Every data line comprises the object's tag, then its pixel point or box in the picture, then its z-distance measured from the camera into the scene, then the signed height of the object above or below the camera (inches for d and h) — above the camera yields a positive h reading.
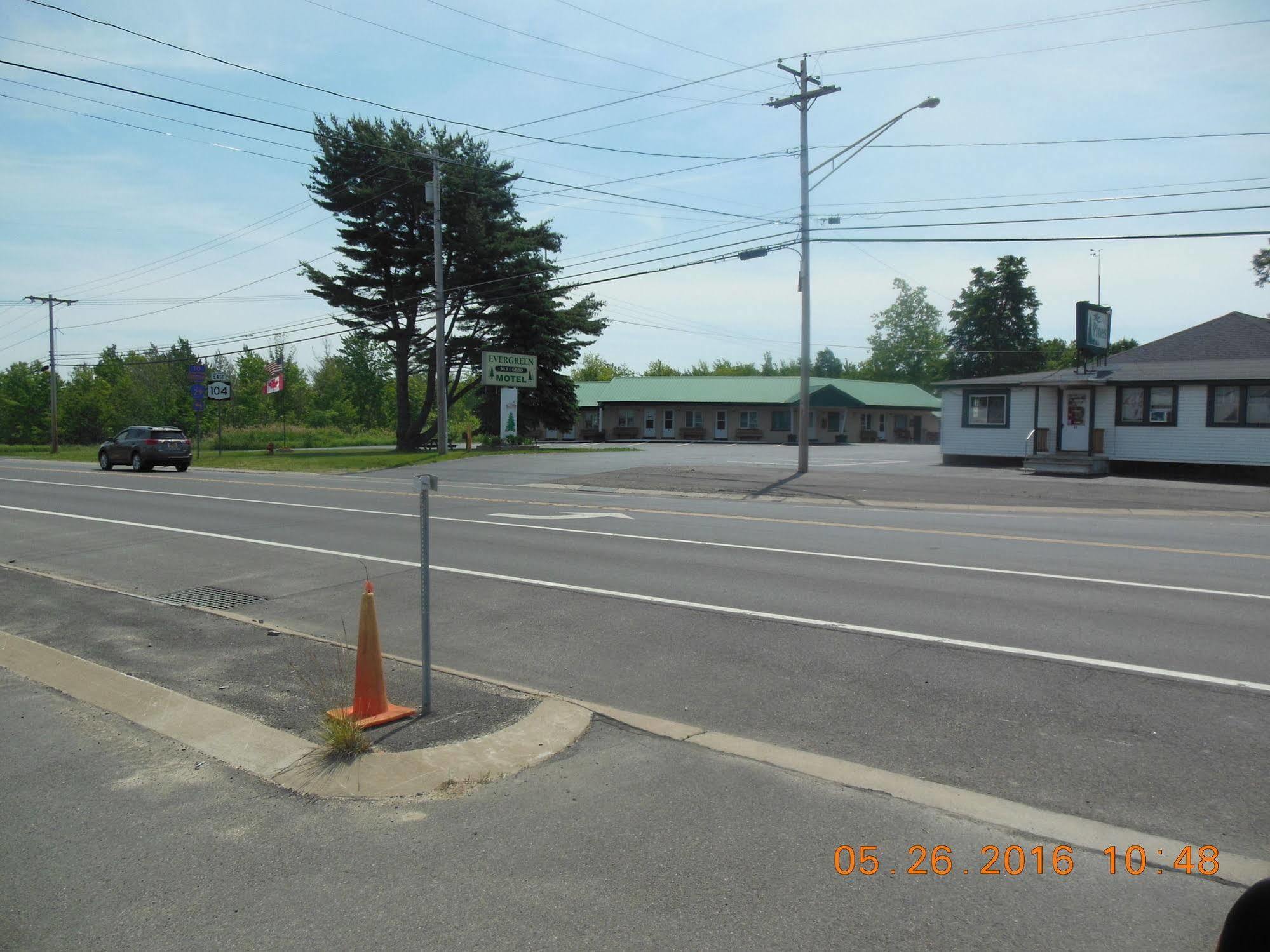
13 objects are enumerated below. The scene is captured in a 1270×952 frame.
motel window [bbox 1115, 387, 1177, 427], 1047.6 +29.2
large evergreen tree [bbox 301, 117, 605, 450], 1692.9 +340.2
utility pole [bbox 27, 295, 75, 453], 2304.4 +153.7
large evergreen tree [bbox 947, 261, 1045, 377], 2819.9 +338.9
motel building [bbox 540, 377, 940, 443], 2429.9 +53.7
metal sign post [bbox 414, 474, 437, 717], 225.3 -44.4
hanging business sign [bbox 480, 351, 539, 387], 1609.3 +109.2
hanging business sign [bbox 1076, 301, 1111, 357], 1098.7 +128.7
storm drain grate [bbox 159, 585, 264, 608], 375.9 -74.4
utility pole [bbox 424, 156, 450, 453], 1373.0 +222.0
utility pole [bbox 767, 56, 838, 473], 988.6 +219.5
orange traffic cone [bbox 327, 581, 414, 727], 218.4 -62.4
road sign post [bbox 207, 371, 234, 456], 1793.8 +75.7
